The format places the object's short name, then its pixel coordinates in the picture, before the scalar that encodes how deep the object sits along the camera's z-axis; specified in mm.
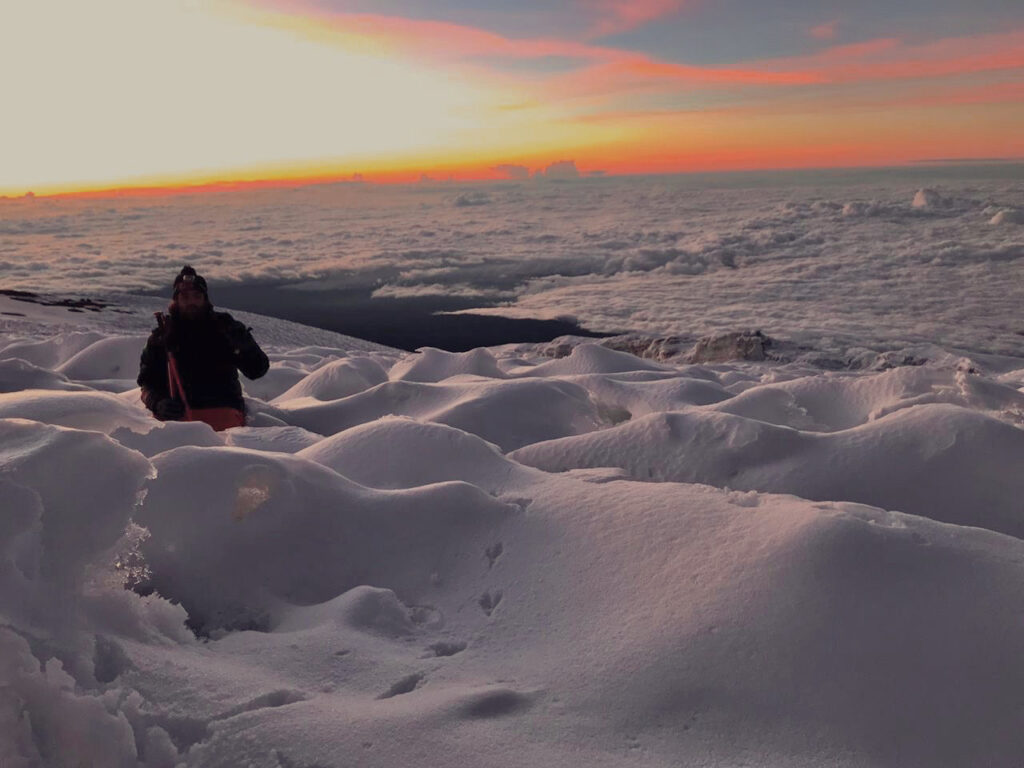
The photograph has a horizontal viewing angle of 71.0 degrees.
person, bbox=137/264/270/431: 3996
